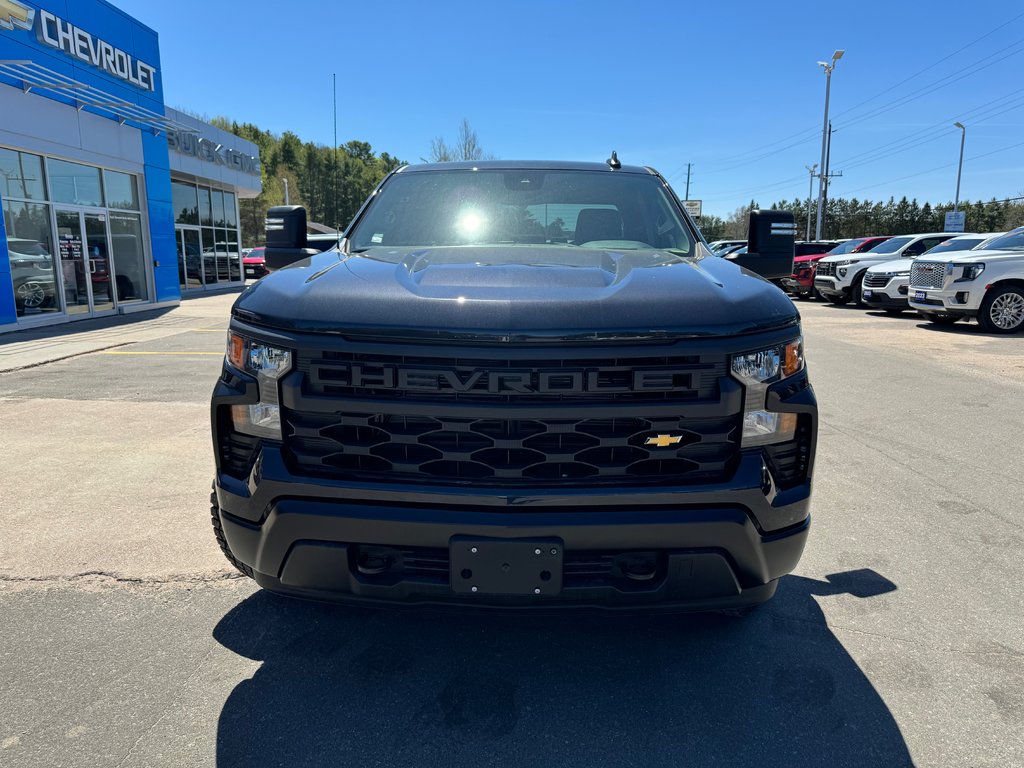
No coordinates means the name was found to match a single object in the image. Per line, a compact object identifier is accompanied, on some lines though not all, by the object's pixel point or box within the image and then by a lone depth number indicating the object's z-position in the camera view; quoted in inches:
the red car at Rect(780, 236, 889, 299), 759.0
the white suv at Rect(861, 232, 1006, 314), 557.6
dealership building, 486.9
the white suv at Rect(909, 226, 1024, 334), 454.0
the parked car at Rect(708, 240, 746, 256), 774.4
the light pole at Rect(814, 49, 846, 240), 1380.4
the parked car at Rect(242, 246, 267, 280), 1303.5
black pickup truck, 77.0
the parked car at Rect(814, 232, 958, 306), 661.3
